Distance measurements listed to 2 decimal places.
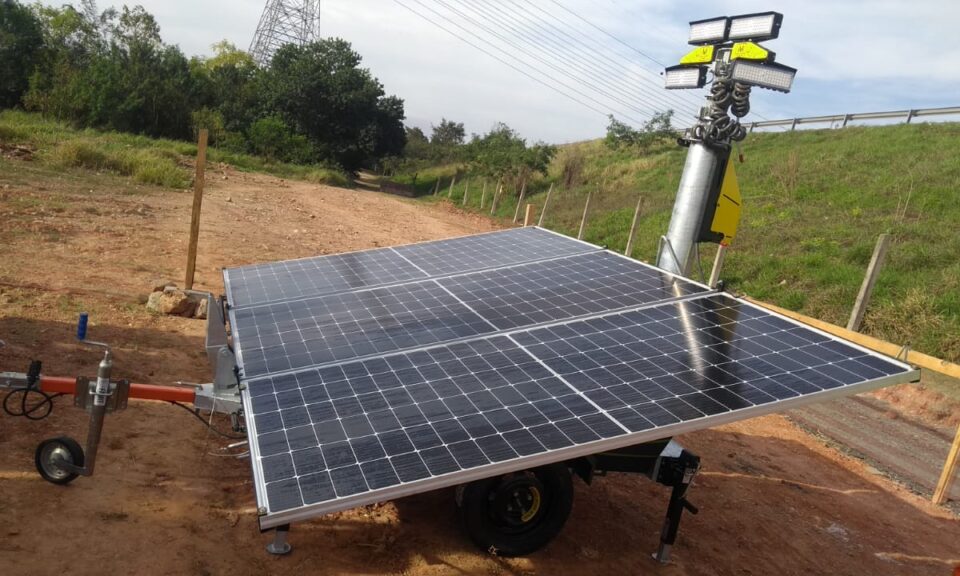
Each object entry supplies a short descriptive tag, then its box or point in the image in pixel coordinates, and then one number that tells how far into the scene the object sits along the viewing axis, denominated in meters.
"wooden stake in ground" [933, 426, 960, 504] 7.71
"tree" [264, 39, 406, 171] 49.38
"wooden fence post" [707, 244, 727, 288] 14.52
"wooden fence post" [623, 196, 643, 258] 19.18
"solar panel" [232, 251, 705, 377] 5.76
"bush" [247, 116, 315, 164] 43.78
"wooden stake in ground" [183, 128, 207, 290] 10.35
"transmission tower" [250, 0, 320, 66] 65.56
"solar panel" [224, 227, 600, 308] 7.71
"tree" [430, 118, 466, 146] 78.69
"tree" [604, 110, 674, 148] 38.94
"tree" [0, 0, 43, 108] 37.84
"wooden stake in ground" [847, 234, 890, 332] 11.67
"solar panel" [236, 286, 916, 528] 3.92
